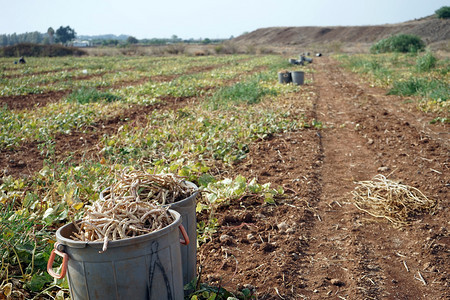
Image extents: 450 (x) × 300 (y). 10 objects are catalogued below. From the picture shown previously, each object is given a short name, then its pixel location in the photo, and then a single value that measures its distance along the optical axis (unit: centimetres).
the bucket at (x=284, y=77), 1394
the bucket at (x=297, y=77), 1368
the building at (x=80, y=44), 9844
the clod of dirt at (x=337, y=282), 283
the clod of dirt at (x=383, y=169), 513
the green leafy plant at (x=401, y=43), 3603
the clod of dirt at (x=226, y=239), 345
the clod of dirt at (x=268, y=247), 331
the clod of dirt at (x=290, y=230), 355
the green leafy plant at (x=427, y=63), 1494
